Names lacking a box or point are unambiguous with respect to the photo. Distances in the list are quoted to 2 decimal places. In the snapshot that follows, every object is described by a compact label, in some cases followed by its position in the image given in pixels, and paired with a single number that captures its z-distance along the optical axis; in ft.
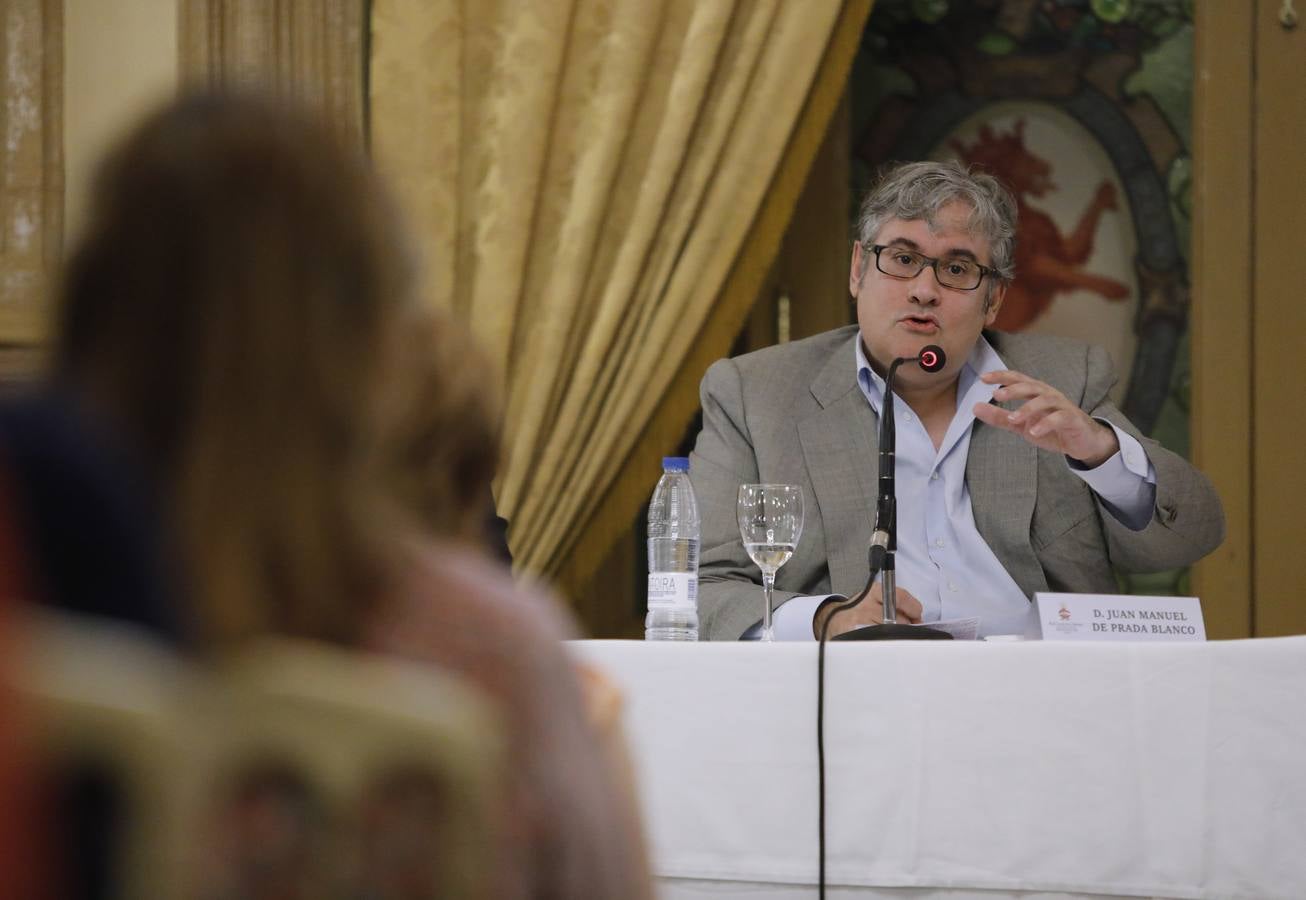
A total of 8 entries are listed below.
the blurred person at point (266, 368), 11.63
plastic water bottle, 22.26
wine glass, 22.45
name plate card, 21.76
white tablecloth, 21.15
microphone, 21.76
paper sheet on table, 21.92
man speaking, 23.01
